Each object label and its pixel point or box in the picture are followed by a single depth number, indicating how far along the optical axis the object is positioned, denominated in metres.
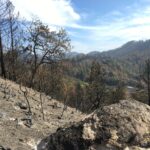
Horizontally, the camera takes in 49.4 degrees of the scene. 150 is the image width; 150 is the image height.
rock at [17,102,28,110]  5.38
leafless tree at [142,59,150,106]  24.71
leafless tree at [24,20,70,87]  17.83
